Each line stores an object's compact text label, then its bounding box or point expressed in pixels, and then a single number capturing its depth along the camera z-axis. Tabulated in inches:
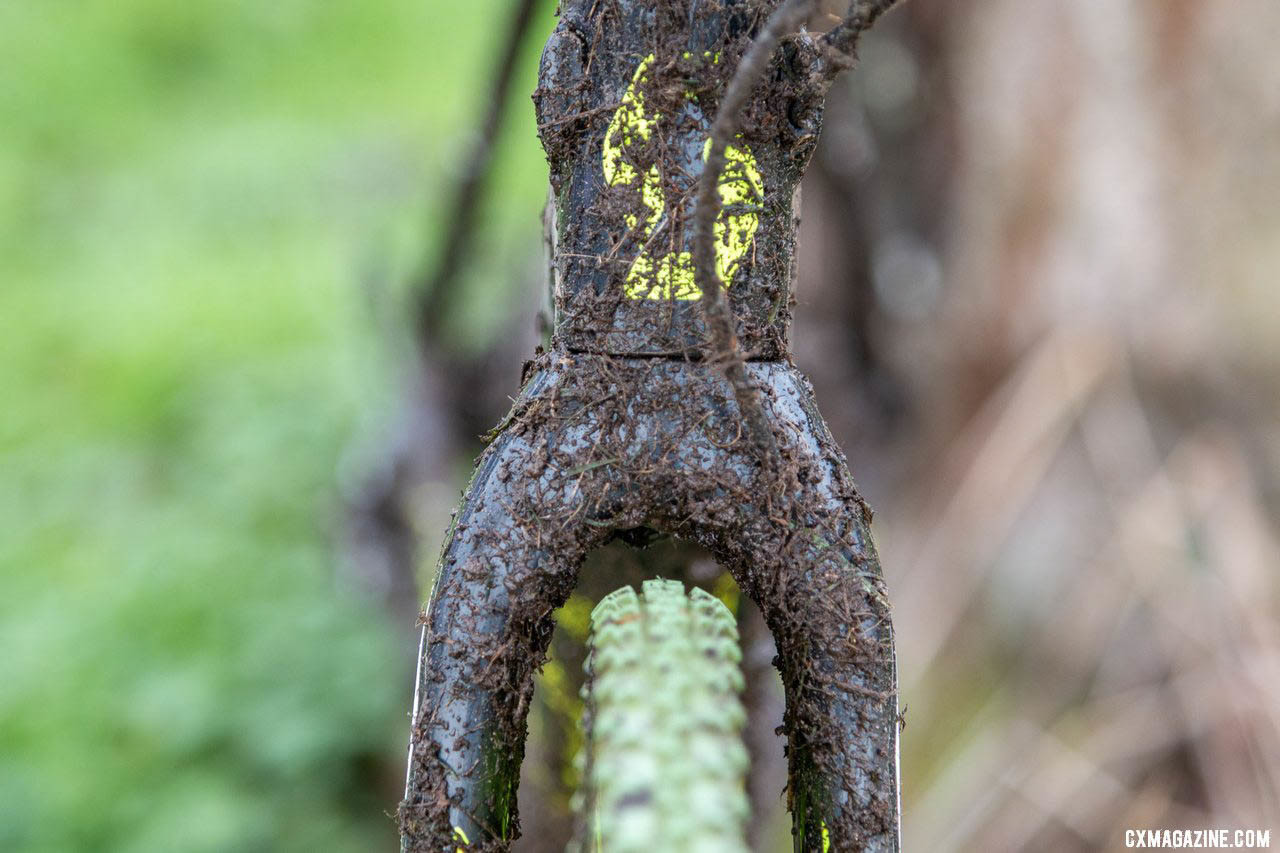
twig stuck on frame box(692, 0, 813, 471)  26.4
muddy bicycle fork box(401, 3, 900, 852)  27.5
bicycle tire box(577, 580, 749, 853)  26.8
